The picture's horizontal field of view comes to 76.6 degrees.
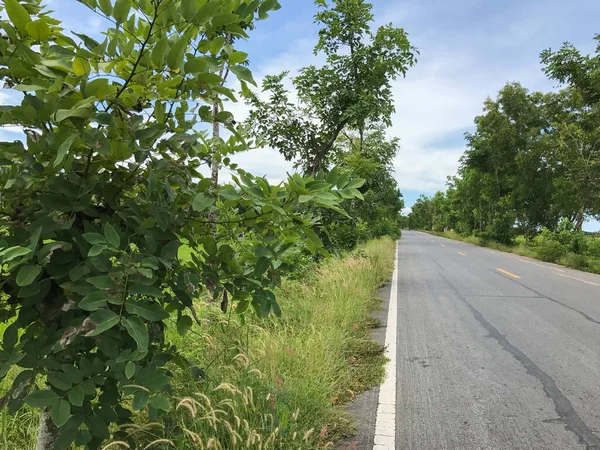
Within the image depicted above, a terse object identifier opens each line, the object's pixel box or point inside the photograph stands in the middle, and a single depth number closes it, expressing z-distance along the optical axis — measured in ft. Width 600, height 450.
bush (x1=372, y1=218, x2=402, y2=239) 103.80
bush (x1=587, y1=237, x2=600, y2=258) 59.63
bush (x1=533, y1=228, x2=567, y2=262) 65.36
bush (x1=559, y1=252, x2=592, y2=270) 55.57
